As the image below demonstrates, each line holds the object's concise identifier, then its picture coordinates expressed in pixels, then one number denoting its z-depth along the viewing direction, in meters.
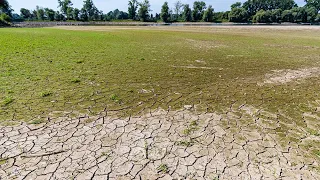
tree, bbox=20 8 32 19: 108.25
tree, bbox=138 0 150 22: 98.50
